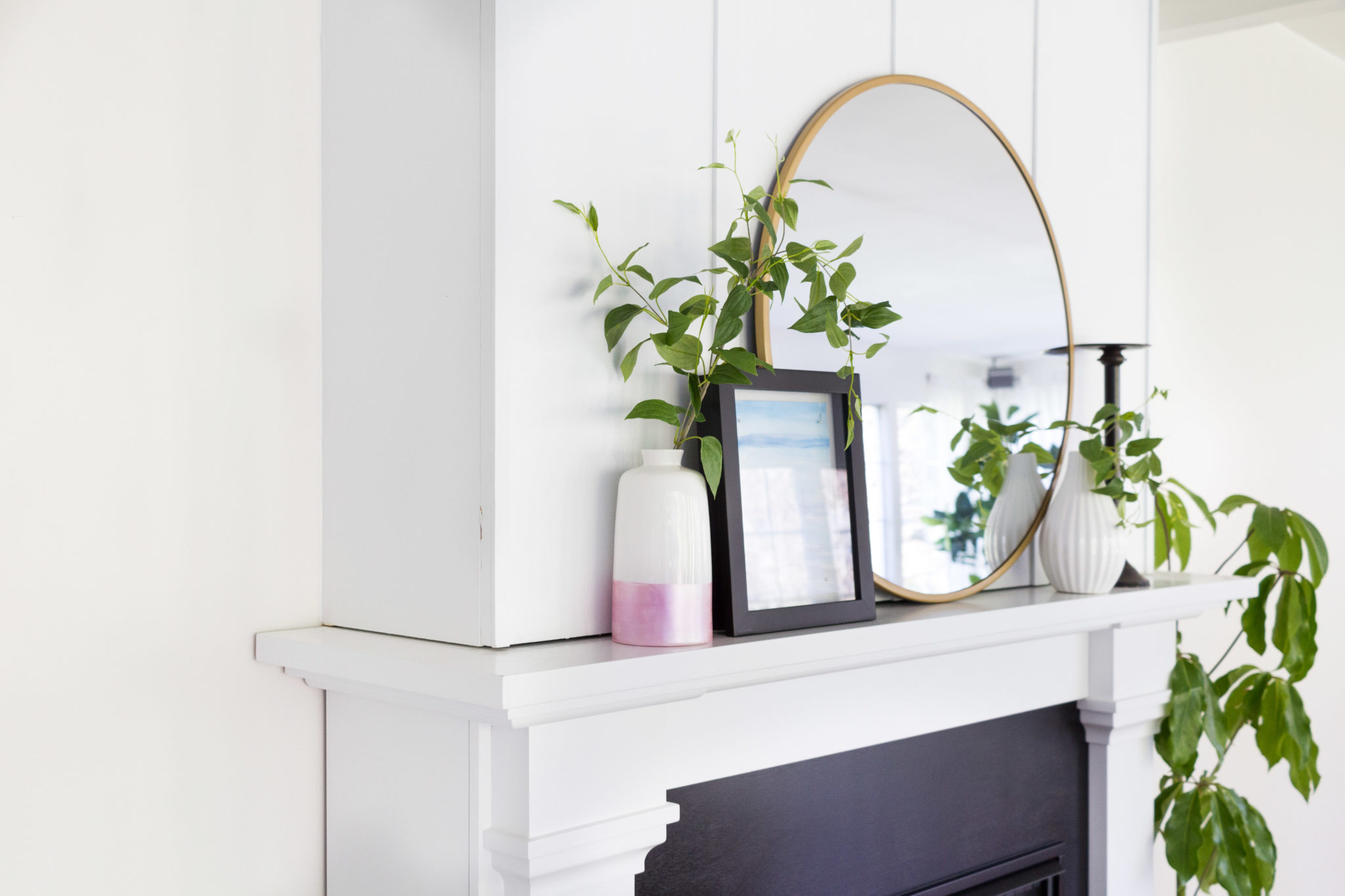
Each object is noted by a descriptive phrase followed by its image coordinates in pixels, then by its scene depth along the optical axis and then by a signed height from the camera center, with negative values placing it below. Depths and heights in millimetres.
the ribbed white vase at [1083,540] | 1513 -153
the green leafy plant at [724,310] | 1039 +131
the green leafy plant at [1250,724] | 1712 -506
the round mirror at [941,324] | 1344 +160
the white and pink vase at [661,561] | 1005 -125
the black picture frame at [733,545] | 1081 -117
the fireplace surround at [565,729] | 928 -310
